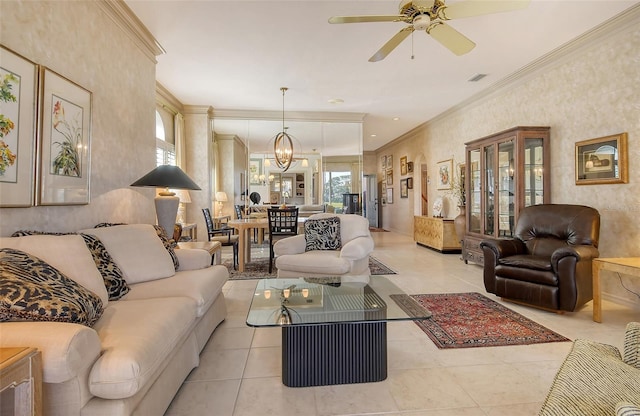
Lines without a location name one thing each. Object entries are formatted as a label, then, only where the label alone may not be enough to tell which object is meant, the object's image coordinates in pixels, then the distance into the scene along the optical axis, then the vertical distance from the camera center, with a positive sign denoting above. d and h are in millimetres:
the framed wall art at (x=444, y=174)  6899 +836
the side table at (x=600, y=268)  2768 -481
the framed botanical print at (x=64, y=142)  2170 +508
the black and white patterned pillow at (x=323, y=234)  4039 -270
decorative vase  5941 -191
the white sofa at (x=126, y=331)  1215 -546
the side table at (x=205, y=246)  3488 -366
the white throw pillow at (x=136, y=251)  2369 -295
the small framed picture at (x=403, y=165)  9316 +1360
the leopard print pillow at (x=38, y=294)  1302 -346
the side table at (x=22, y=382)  1033 -558
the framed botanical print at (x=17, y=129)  1842 +494
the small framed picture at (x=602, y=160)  3344 +566
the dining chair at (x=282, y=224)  4902 -173
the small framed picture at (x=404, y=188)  9422 +704
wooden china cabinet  4332 +454
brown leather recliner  3020 -455
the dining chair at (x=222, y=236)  5262 -406
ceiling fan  2215 +1408
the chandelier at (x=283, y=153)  6359 +1157
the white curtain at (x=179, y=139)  6086 +1363
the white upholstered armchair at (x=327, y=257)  3500 -489
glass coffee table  1949 -796
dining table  4938 -282
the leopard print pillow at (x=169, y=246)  2819 -293
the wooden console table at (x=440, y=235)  6301 -451
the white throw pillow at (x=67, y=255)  1706 -229
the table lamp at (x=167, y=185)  3133 +262
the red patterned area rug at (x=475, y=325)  2527 -975
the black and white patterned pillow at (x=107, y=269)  2088 -371
